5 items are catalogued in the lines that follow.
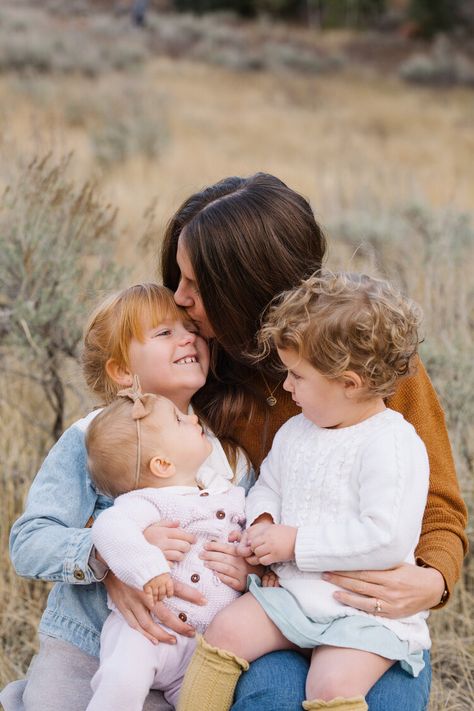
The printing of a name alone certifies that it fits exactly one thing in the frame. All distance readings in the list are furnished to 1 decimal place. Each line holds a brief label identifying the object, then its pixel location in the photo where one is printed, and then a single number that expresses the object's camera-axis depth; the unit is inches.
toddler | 80.9
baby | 83.1
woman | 95.9
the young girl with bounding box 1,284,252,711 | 87.5
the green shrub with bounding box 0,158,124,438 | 161.0
